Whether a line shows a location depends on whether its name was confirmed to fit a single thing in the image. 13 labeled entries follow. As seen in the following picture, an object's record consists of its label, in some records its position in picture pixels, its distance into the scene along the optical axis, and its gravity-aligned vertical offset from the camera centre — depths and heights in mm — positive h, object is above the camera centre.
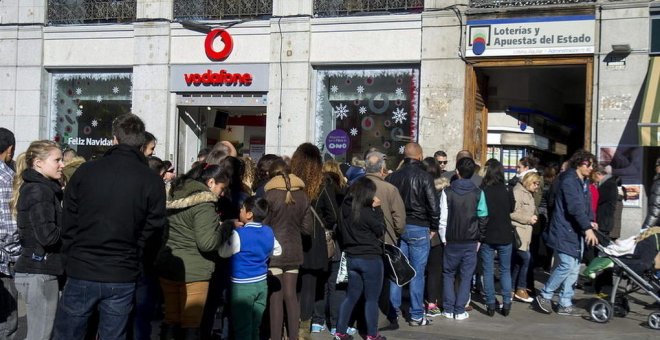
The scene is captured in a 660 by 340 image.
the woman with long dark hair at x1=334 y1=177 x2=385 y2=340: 8102 -784
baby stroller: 9812 -1120
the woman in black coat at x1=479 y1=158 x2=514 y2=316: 10070 -793
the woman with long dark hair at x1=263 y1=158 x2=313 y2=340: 7910 -694
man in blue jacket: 9961 -674
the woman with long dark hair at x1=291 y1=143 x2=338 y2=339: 8516 -649
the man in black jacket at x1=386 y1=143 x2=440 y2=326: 9414 -614
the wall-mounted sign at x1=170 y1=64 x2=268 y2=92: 16750 +1805
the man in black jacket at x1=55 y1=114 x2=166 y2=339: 5152 -476
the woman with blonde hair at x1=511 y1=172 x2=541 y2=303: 10961 -556
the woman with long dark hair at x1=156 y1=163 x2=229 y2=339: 6715 -727
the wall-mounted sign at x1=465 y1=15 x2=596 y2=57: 14438 +2505
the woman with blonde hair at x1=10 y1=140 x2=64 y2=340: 6133 -553
